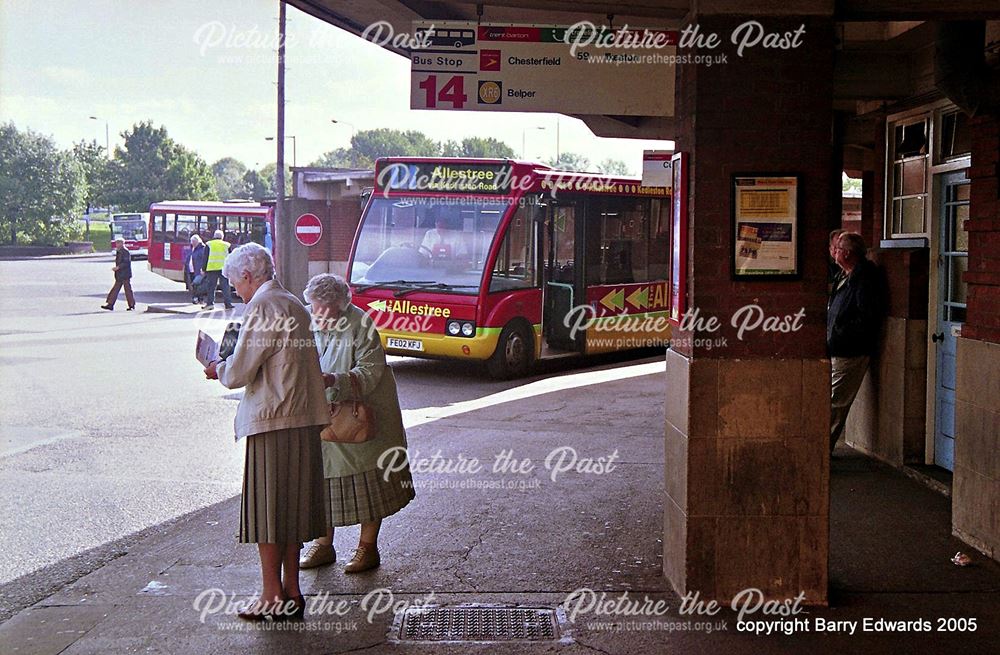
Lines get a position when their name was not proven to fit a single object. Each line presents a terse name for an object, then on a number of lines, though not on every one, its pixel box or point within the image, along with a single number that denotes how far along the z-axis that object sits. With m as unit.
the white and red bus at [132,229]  53.09
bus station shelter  5.04
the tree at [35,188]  57.28
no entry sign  24.02
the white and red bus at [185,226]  35.53
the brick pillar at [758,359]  5.04
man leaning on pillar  8.13
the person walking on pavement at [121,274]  25.20
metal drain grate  4.76
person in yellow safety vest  27.12
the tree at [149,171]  70.62
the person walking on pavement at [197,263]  27.59
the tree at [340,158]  114.40
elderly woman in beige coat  4.87
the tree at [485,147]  98.17
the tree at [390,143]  110.61
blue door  7.58
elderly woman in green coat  5.56
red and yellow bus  14.01
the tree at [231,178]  124.71
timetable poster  5.06
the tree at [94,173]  69.53
